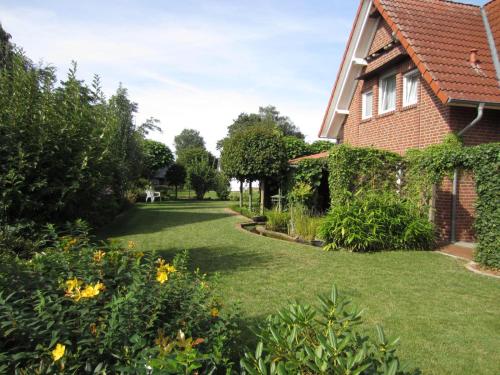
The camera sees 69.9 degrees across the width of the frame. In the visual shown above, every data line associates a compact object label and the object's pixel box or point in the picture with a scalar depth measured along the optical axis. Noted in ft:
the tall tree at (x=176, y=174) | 126.82
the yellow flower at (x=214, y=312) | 7.81
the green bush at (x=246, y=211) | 50.30
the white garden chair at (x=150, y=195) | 95.01
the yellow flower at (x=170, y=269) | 8.39
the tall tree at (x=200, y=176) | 109.96
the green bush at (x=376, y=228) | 26.68
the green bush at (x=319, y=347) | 5.49
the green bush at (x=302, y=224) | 31.58
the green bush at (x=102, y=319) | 6.04
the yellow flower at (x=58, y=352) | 5.66
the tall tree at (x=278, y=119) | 220.02
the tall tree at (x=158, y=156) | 133.08
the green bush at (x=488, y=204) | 20.86
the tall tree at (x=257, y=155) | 49.32
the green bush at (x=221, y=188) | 111.50
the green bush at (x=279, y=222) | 38.32
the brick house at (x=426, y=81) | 29.76
